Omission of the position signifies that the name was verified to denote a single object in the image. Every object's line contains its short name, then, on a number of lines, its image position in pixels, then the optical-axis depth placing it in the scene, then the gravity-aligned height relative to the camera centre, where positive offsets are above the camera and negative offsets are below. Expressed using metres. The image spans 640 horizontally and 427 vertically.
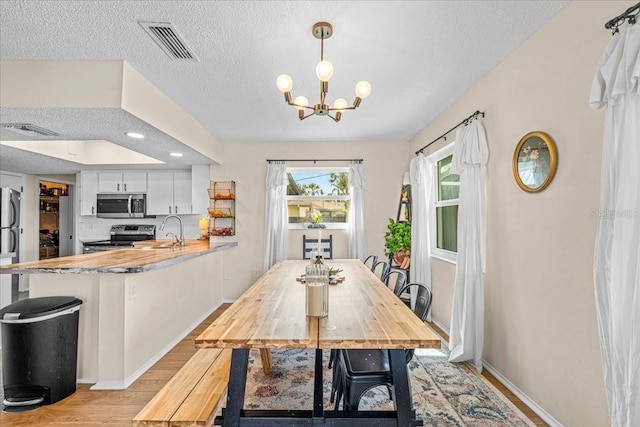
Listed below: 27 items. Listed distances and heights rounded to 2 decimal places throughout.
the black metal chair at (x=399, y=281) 2.69 -0.52
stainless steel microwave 5.59 +0.19
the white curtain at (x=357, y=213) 5.01 +0.07
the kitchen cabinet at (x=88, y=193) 5.69 +0.39
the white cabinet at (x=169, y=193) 5.61 +0.40
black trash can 2.34 -1.00
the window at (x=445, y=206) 3.88 +0.15
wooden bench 1.51 -0.93
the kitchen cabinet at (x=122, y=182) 5.67 +0.59
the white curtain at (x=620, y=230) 1.41 -0.05
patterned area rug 2.19 -1.32
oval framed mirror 2.10 +0.40
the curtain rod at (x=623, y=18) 1.49 +0.93
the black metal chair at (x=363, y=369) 1.76 -0.84
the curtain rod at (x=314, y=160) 5.20 +0.90
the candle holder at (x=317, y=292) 1.69 -0.38
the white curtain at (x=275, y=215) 5.05 +0.03
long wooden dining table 1.39 -0.52
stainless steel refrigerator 4.42 -0.02
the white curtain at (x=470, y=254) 2.81 -0.31
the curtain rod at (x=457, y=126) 2.98 +0.94
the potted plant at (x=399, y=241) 4.68 -0.33
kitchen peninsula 2.66 -0.77
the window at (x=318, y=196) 5.41 +0.35
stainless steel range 5.81 -0.30
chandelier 1.98 +0.86
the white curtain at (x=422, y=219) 4.32 -0.01
